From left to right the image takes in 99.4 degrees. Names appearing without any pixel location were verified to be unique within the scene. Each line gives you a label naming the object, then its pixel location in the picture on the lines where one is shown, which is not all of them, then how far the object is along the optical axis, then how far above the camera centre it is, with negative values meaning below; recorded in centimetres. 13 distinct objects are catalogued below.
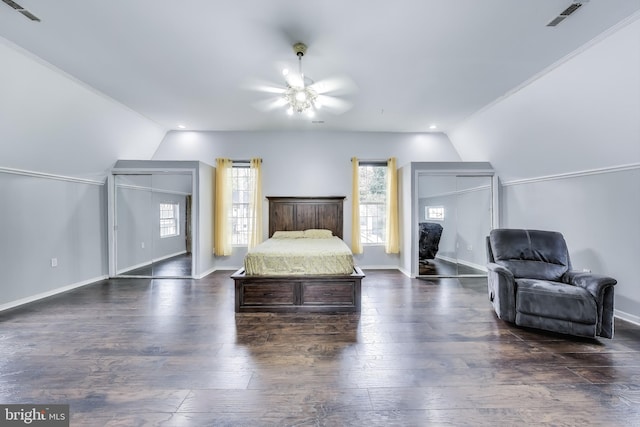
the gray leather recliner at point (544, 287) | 255 -76
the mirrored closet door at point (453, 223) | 528 -18
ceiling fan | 307 +175
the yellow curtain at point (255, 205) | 554 +23
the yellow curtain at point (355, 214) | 561 +3
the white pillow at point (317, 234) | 530 -36
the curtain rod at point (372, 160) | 573 +116
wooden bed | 336 -96
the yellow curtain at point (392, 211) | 561 +8
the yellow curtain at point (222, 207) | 557 +20
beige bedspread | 343 -59
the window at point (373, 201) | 583 +30
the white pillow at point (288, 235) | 521 -37
